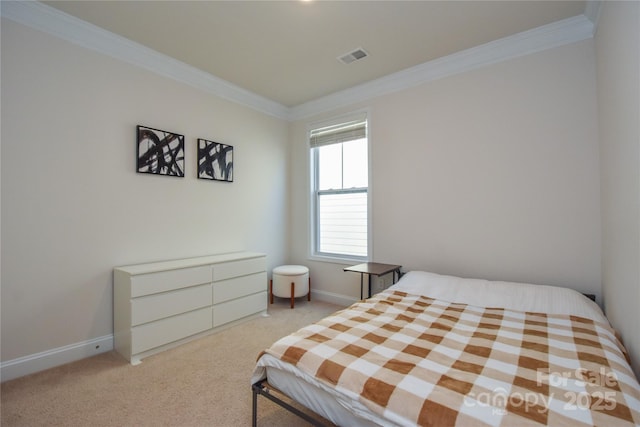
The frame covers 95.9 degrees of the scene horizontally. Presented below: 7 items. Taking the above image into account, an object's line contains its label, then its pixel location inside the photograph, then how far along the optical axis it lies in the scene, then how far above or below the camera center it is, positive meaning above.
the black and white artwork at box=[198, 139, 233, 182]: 3.16 +0.68
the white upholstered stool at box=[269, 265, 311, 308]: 3.59 -0.79
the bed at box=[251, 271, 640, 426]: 1.01 -0.65
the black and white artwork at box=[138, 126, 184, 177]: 2.69 +0.67
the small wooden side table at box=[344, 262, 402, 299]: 2.83 -0.50
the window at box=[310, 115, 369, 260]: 3.61 +0.39
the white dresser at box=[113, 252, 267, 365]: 2.32 -0.73
